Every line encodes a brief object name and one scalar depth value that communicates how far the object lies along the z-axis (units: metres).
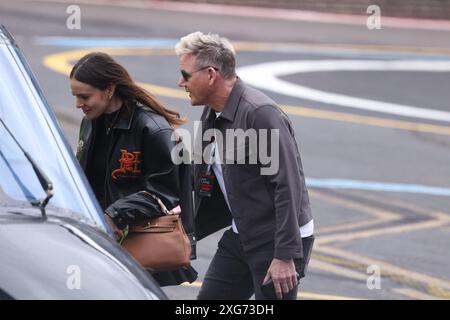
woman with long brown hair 5.25
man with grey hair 5.27
